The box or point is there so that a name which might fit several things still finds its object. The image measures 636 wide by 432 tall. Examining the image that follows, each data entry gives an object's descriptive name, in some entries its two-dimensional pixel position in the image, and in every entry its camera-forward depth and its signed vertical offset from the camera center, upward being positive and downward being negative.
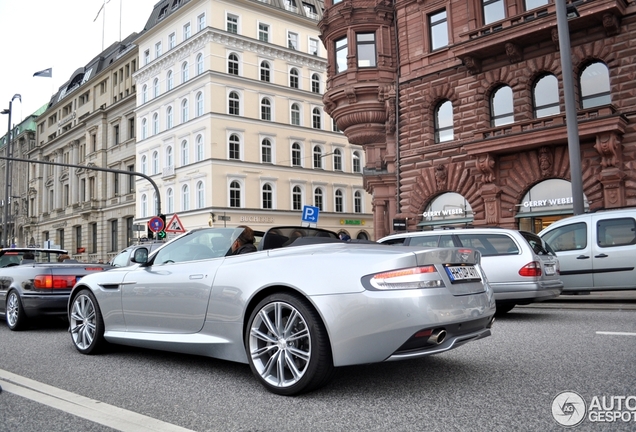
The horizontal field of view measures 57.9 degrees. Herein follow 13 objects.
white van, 10.70 -0.19
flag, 43.12 +14.26
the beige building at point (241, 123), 41.22 +10.14
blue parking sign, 21.42 +1.41
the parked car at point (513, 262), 8.92 -0.30
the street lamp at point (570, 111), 14.28 +3.29
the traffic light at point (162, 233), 22.80 +0.98
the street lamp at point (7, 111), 38.07 +10.81
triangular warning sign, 21.60 +1.17
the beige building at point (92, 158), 51.81 +10.09
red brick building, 19.12 +5.56
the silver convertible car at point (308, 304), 3.84 -0.38
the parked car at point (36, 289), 8.20 -0.39
